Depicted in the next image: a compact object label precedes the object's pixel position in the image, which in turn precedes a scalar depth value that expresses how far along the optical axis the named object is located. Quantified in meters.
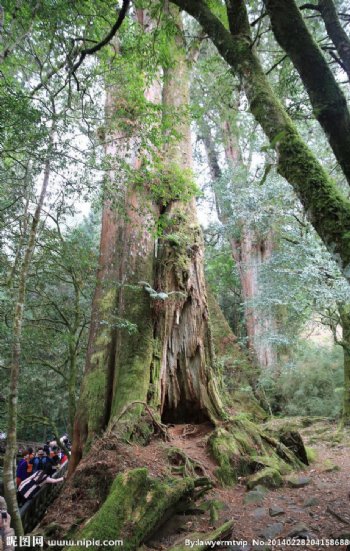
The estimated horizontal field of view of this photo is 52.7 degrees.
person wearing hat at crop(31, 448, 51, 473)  7.44
